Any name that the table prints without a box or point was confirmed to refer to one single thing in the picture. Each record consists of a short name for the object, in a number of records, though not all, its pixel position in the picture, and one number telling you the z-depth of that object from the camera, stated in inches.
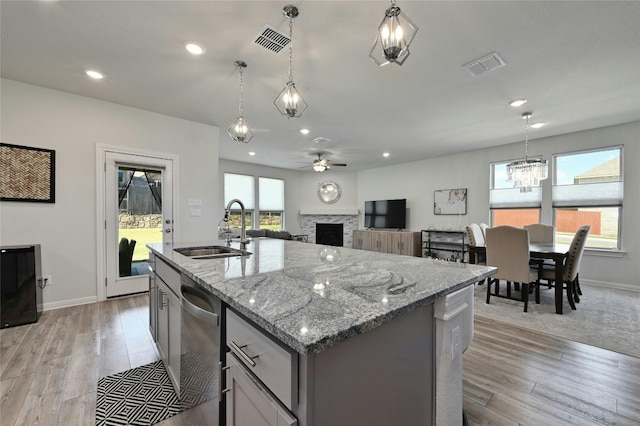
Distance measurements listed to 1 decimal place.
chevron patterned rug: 60.4
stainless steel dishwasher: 40.5
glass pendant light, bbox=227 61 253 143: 101.7
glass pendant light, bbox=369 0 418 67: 50.8
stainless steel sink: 77.2
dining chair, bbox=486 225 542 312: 124.2
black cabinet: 103.6
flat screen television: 281.3
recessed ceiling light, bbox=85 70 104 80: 107.5
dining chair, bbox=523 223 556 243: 171.8
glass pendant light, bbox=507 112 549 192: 144.7
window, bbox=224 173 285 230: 278.8
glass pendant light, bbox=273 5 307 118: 80.7
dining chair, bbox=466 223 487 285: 157.2
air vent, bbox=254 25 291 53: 82.0
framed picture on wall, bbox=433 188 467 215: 238.8
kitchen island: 25.3
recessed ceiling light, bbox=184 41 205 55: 89.3
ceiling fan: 211.8
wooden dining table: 120.5
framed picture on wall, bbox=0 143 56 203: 113.0
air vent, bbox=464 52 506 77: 96.0
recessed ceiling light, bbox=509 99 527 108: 130.2
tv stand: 267.9
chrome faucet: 91.1
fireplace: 330.0
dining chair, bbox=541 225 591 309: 127.2
